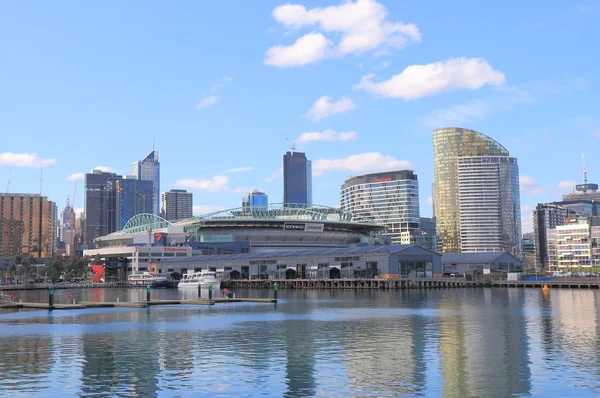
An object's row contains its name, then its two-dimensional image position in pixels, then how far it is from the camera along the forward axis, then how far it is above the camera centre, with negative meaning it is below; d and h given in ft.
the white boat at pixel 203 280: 606.96 -9.59
